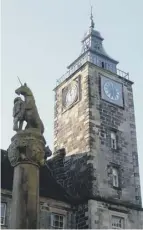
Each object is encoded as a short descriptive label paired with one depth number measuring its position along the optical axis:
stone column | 9.06
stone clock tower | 23.14
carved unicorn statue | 10.39
